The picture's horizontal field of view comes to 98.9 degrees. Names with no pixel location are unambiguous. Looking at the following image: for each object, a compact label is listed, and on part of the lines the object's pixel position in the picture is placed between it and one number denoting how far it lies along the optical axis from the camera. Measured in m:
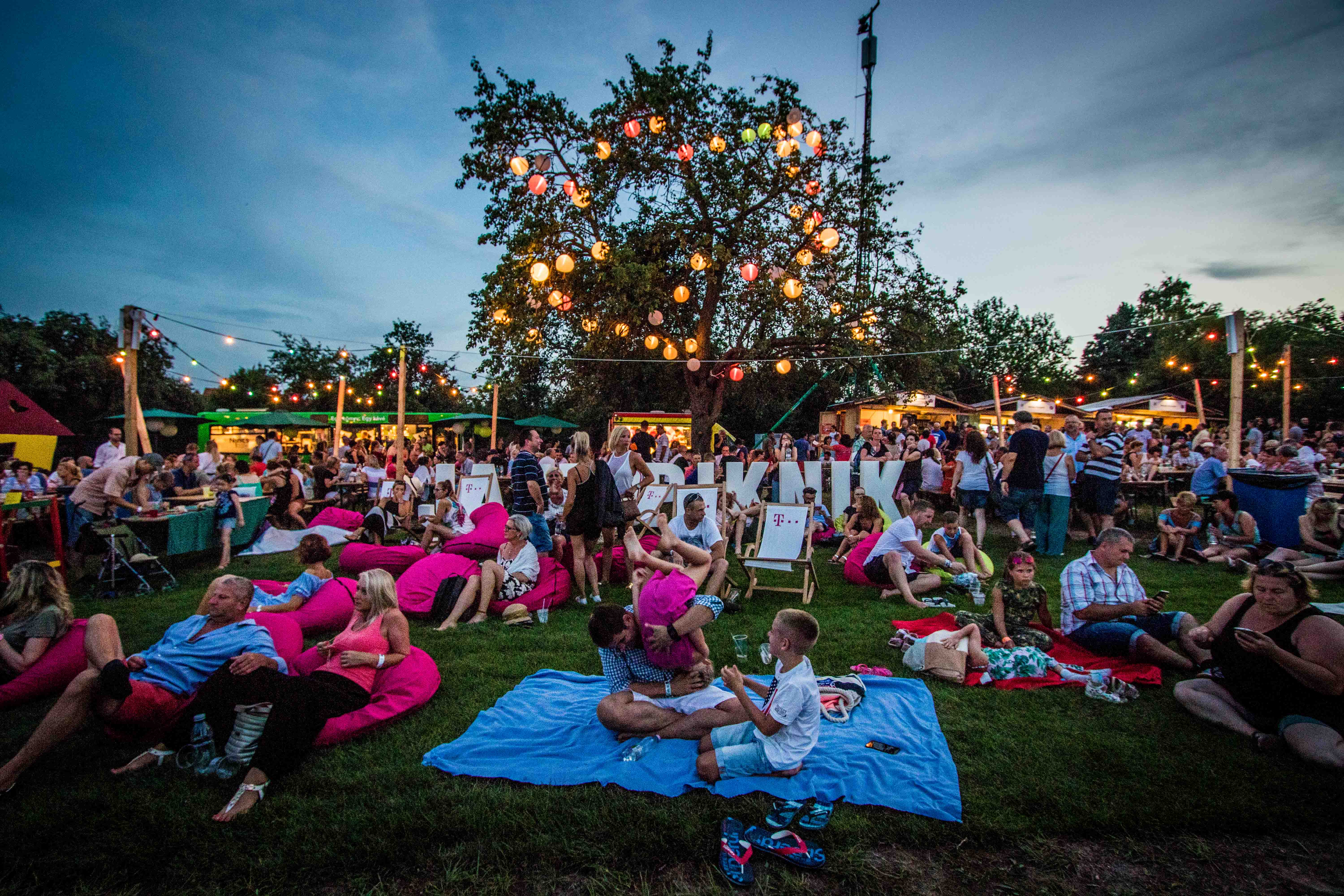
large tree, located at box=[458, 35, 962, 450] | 14.22
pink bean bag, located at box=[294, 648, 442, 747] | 3.19
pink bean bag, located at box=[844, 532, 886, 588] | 6.41
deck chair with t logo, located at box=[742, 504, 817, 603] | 6.19
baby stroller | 6.10
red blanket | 3.79
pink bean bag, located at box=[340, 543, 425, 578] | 6.22
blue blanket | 2.72
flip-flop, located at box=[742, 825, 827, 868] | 2.23
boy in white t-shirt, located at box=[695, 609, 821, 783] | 2.73
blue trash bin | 6.66
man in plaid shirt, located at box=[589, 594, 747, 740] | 3.16
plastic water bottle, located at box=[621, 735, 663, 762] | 3.03
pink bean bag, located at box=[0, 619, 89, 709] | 3.19
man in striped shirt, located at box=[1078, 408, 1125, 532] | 7.81
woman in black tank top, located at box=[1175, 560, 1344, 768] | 2.84
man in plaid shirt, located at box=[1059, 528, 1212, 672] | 3.95
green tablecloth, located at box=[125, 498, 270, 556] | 6.60
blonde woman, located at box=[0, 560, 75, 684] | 3.14
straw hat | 5.32
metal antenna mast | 15.78
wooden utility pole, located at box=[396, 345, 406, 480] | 10.63
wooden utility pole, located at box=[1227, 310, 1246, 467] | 8.35
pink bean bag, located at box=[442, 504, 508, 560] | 6.04
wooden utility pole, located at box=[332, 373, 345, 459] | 11.82
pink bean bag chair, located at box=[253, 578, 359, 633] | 4.63
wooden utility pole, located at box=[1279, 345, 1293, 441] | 13.38
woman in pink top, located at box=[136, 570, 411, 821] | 2.74
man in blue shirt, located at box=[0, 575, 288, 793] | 2.79
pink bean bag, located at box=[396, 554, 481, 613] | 5.36
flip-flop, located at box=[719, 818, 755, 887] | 2.18
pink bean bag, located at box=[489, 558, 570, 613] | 5.52
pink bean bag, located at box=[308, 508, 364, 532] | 8.64
